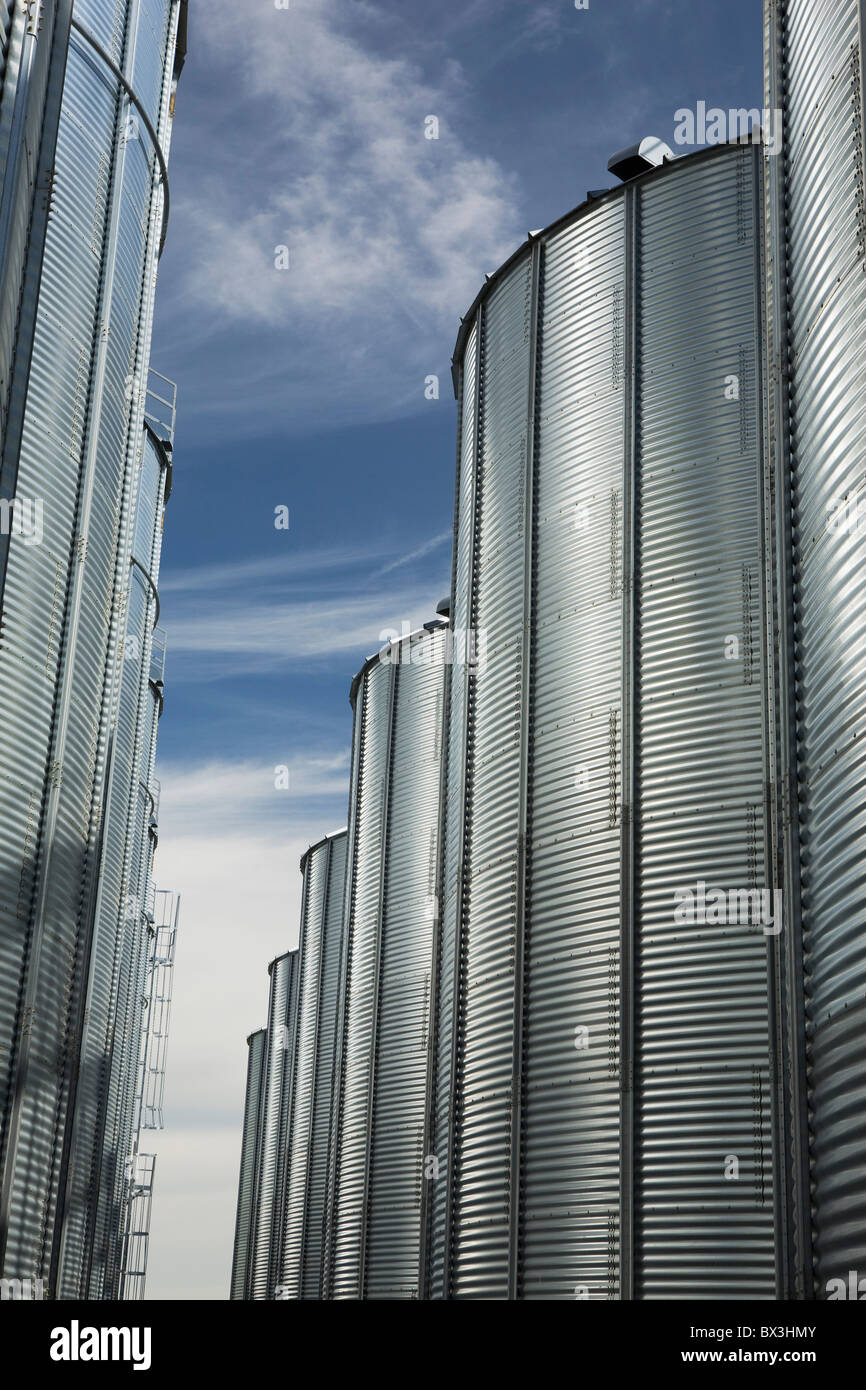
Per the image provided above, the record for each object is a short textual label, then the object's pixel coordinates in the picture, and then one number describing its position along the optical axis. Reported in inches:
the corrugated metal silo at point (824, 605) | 382.6
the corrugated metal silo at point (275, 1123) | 1792.6
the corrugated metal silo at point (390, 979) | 1109.1
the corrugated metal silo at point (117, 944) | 994.7
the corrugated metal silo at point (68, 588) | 687.1
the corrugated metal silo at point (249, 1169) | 2191.7
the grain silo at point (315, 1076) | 1514.5
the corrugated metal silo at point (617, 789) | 581.3
